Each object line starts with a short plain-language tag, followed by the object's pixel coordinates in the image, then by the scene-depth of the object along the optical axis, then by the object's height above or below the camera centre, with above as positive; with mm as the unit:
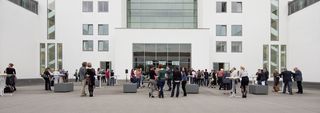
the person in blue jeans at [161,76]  15808 -1060
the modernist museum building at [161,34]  37385 +2811
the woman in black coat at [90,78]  15717 -1149
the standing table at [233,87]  15927 -1676
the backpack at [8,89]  17040 -1891
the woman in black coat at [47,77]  19871 -1384
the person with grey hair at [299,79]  18867 -1451
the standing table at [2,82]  15803 -1381
